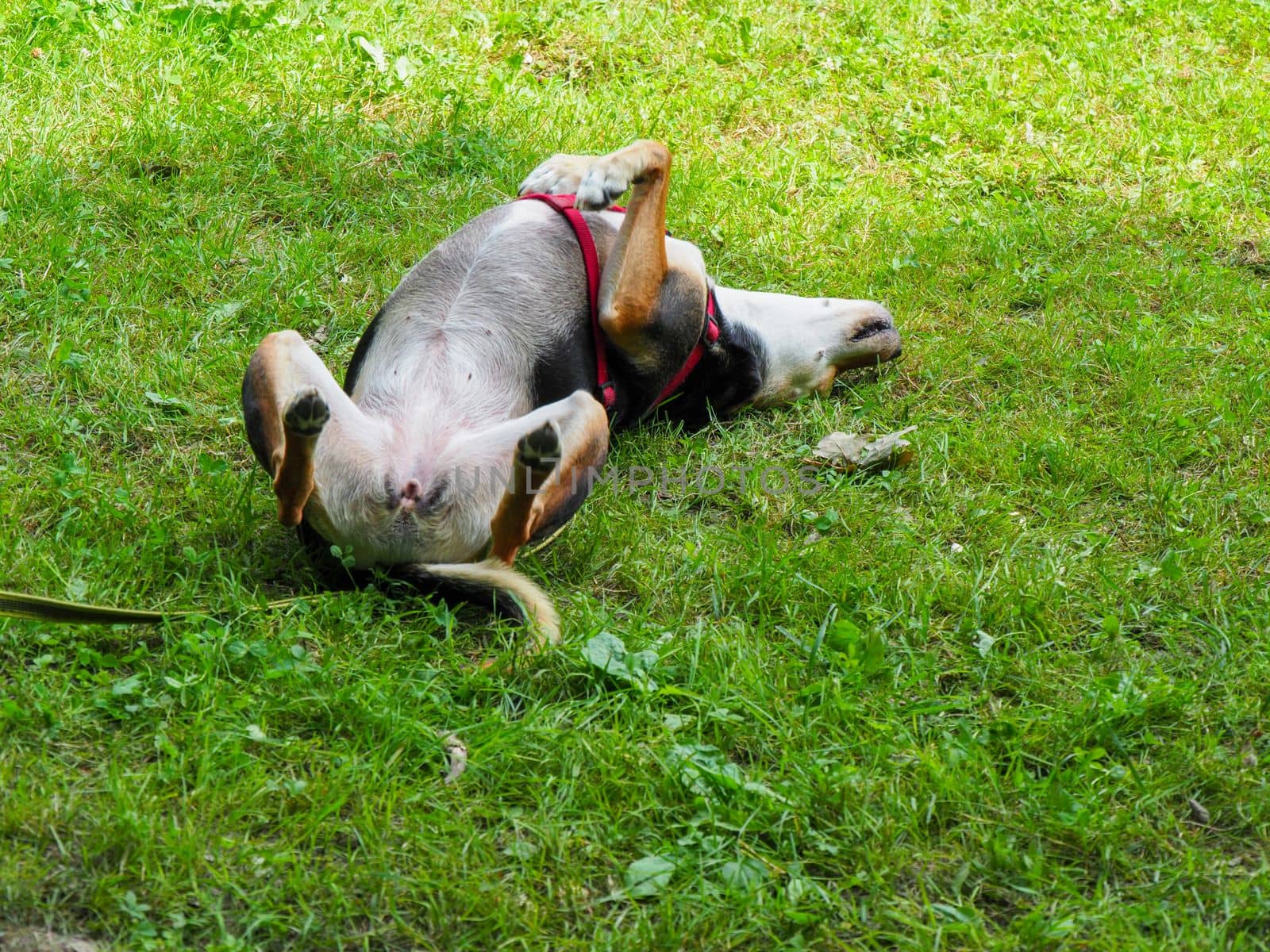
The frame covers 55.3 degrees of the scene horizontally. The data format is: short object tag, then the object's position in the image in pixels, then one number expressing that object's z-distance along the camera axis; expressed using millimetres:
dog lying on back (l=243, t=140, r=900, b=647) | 3156
